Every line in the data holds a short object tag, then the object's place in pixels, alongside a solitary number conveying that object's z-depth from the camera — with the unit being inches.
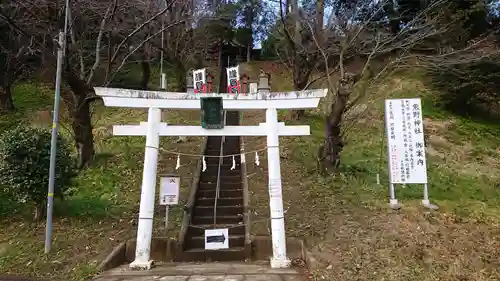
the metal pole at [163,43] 623.9
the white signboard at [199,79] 462.0
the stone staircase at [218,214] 344.2
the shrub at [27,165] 324.5
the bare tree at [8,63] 788.0
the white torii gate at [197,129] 303.6
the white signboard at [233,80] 413.4
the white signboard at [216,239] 332.5
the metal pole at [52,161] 301.6
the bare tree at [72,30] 445.7
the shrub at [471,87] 667.4
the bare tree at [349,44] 430.4
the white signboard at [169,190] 346.3
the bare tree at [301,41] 617.6
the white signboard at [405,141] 372.2
